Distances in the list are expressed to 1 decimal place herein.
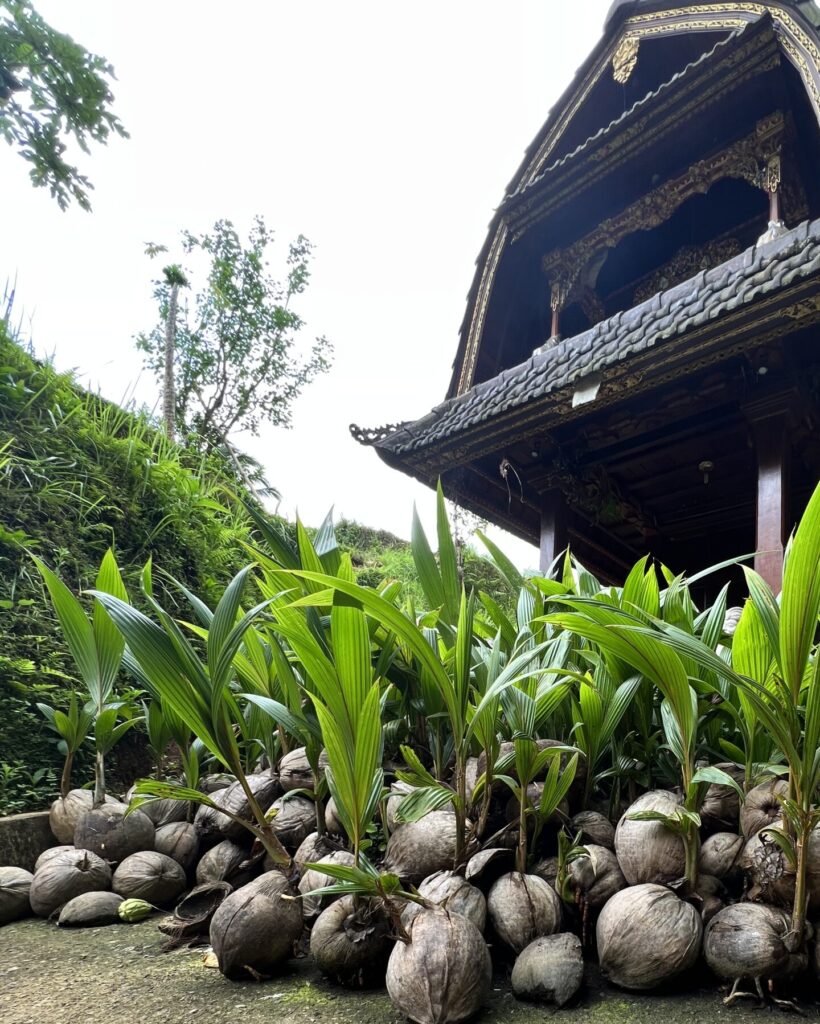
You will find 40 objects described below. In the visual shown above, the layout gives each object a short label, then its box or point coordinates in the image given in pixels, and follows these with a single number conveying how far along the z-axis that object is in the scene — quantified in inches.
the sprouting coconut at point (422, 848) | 41.8
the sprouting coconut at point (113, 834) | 58.3
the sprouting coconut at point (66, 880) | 54.5
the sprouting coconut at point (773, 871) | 34.3
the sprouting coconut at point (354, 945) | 37.1
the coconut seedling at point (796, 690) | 33.0
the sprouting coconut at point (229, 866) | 52.7
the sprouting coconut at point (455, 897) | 37.0
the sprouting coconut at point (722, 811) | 42.3
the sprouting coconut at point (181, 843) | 58.1
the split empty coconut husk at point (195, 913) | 46.8
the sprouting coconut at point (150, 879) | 54.7
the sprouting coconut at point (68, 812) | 65.2
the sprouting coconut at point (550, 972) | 34.1
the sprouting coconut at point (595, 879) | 39.6
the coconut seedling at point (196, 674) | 40.4
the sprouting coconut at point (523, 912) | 37.5
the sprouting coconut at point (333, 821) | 49.3
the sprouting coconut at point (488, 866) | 40.6
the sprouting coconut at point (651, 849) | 38.0
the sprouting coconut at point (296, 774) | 55.9
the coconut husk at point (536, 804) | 45.0
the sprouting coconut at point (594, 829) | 43.9
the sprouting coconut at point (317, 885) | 43.7
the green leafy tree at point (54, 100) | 106.0
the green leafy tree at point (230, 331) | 388.5
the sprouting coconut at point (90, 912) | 51.8
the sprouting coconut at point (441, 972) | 31.8
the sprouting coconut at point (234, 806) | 55.1
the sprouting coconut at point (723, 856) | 38.7
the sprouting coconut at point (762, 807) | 37.8
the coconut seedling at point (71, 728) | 66.7
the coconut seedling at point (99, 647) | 61.4
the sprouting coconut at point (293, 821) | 51.6
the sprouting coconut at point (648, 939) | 34.0
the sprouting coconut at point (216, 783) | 65.8
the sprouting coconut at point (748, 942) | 32.5
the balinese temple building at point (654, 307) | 111.0
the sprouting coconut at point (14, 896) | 54.7
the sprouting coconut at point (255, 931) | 38.4
